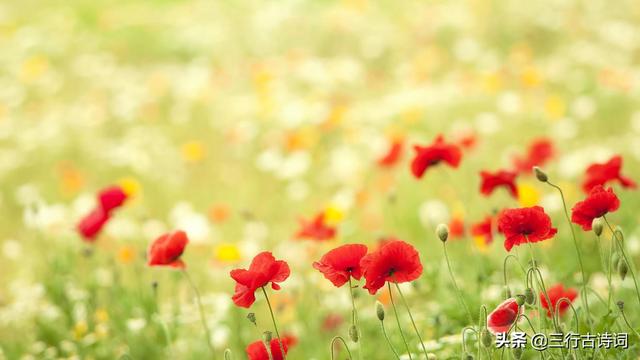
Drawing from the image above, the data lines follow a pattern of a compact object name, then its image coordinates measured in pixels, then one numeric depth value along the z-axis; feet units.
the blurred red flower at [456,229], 19.38
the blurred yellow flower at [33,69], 40.32
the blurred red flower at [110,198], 17.89
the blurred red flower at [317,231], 18.20
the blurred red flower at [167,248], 13.98
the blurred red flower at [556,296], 13.26
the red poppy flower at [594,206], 11.70
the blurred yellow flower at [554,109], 29.89
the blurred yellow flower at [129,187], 22.74
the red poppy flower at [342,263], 11.34
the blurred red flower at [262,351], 12.16
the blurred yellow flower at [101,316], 18.72
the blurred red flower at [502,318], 10.95
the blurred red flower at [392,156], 20.99
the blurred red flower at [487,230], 15.07
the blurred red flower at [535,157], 19.17
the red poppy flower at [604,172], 13.83
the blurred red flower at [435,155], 15.73
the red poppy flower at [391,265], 11.26
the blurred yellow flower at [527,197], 19.57
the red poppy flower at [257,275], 11.43
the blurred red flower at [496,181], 15.37
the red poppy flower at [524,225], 11.63
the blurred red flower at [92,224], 17.93
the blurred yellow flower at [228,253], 21.12
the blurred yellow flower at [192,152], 29.96
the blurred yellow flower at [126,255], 22.10
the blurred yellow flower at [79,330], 17.90
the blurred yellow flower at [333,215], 21.04
